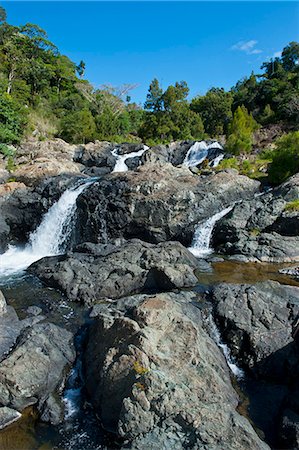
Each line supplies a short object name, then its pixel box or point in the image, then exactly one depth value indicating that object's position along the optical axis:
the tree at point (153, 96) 41.81
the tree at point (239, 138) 29.17
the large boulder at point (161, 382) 5.12
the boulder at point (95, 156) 30.69
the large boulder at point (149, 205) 16.95
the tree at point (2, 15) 50.54
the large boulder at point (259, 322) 7.59
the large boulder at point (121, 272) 11.20
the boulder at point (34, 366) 6.63
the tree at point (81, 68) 72.48
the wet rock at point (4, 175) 22.35
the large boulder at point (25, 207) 19.06
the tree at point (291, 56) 56.31
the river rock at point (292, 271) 12.31
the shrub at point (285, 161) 20.34
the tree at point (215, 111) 47.75
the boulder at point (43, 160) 21.61
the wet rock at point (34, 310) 10.09
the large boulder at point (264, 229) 14.20
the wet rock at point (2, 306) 9.30
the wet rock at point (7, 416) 6.25
